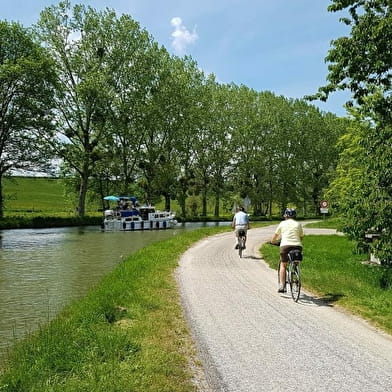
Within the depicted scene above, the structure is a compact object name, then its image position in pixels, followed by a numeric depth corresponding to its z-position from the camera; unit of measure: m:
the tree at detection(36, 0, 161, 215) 47.94
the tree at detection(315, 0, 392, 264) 12.31
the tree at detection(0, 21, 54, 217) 41.06
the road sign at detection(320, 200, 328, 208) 51.62
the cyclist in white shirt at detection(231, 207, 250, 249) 19.89
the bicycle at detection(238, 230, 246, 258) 19.29
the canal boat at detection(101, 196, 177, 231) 47.59
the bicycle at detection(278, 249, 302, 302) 10.39
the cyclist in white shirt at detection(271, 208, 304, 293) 10.88
